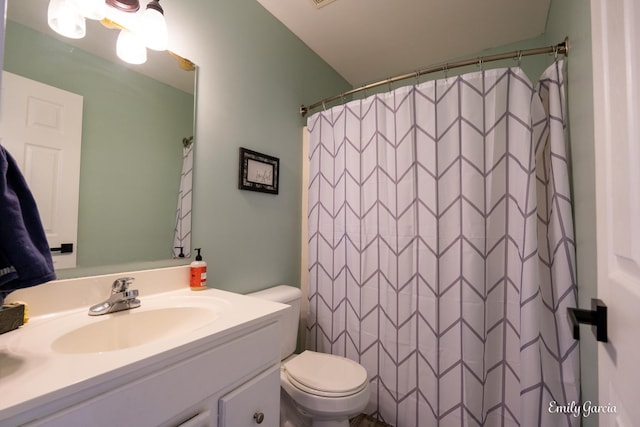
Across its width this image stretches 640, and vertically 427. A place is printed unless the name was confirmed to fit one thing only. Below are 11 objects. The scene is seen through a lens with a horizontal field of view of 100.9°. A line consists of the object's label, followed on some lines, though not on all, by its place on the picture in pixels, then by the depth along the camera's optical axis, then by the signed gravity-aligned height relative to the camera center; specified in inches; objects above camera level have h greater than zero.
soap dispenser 46.3 -9.1
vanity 19.8 -12.8
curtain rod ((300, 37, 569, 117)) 44.9 +31.4
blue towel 21.1 -1.2
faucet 34.4 -10.4
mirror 34.0 +15.0
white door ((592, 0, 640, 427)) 15.8 +2.1
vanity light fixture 34.7 +28.9
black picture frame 57.3 +12.2
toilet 45.6 -28.8
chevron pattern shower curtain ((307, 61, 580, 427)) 43.3 -4.9
